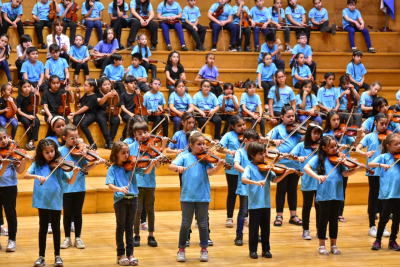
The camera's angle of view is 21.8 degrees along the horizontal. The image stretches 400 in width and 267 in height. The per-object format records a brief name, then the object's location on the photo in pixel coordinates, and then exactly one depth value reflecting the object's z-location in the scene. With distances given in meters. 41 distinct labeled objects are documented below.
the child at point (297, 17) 19.04
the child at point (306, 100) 15.15
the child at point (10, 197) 9.28
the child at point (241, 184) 9.84
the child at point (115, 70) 15.42
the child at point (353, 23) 19.30
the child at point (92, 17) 17.37
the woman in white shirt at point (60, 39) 15.99
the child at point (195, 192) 9.02
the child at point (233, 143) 10.60
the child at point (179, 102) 14.51
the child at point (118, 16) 17.46
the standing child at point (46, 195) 8.57
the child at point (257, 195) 9.14
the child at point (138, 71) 15.59
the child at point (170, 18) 17.99
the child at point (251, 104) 14.68
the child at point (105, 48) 16.21
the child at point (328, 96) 15.73
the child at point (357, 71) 17.21
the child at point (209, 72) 16.01
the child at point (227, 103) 14.78
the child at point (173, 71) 15.86
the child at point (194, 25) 18.13
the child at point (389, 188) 9.68
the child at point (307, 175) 10.25
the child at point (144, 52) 16.25
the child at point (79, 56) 15.82
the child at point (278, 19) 18.71
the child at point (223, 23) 18.31
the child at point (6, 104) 13.05
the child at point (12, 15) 16.42
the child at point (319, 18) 19.20
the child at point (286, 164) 11.23
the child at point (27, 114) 13.43
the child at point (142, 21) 17.54
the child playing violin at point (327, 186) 9.37
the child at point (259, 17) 18.50
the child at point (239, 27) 18.36
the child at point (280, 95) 15.12
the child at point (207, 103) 14.61
